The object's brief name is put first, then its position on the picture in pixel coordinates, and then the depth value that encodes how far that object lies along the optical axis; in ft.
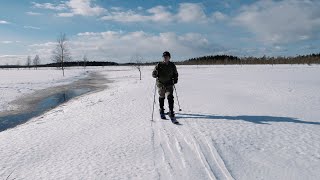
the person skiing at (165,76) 27.16
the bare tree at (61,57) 144.27
